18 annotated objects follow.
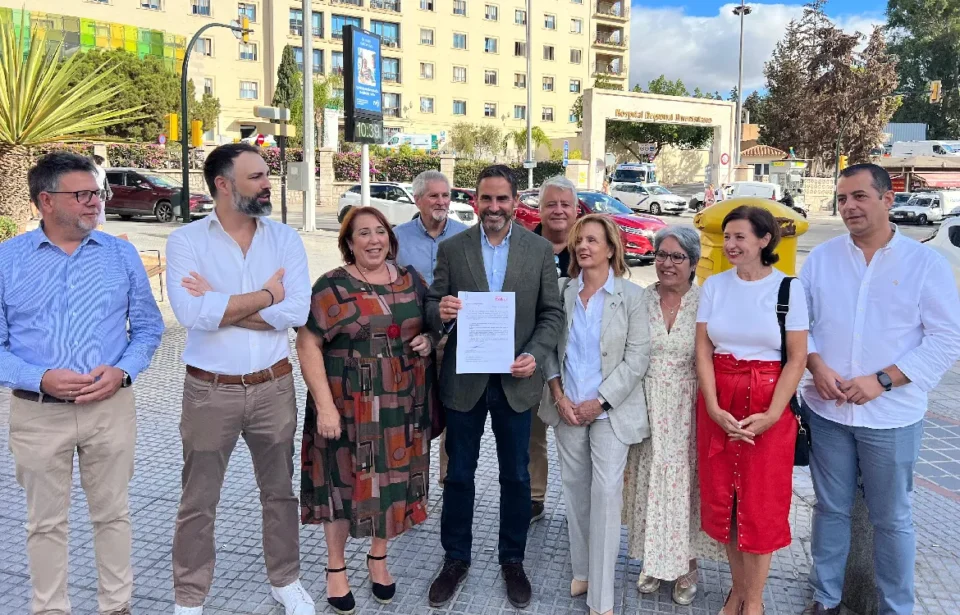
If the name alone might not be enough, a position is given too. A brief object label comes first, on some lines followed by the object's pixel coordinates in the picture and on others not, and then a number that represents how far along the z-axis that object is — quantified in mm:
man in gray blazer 3527
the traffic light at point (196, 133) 22141
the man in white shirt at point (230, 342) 3154
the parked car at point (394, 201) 23172
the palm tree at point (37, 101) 6113
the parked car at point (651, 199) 35125
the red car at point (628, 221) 16250
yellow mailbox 3787
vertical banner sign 14805
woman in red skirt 3133
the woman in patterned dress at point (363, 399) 3332
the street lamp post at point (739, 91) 38656
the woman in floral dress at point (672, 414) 3436
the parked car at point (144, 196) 24484
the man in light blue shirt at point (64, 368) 3014
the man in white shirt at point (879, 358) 3098
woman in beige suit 3402
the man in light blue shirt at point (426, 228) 4594
